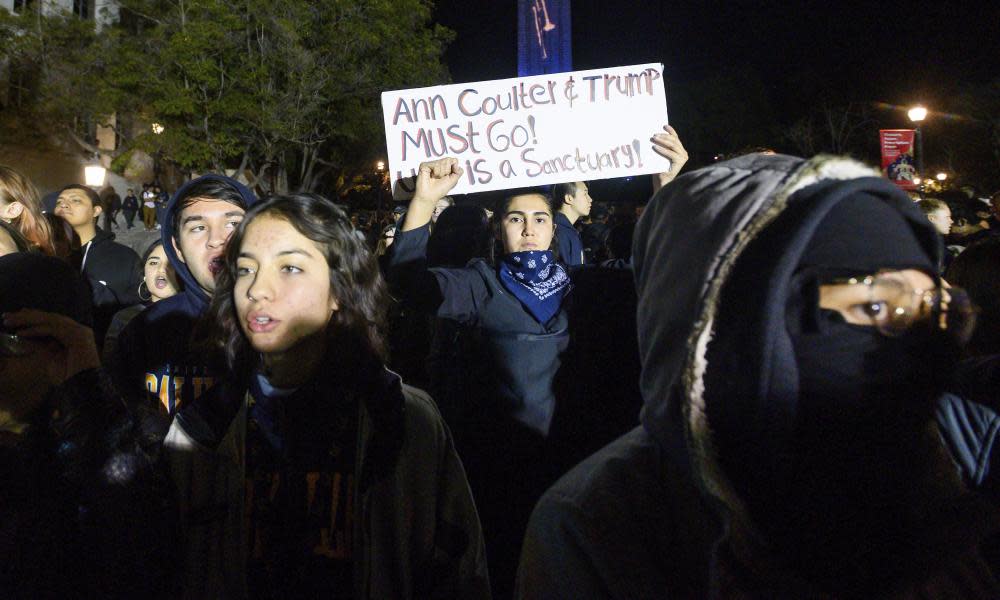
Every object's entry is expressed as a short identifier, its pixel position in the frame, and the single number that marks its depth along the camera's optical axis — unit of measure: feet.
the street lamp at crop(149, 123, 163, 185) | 99.20
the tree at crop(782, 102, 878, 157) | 125.08
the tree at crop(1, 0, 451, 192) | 70.74
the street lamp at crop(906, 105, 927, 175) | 42.65
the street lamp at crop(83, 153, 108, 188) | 54.85
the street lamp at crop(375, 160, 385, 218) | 103.64
